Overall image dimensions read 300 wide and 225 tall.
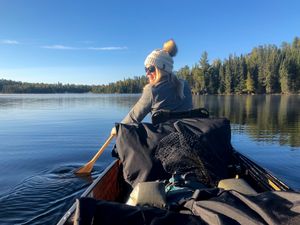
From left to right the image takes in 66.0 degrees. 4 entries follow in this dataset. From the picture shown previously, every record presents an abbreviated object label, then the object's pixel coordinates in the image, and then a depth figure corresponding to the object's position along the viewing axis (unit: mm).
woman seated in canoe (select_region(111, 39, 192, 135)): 3253
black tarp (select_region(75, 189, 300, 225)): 1485
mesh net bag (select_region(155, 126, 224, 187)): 2703
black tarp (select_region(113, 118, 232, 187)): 2665
